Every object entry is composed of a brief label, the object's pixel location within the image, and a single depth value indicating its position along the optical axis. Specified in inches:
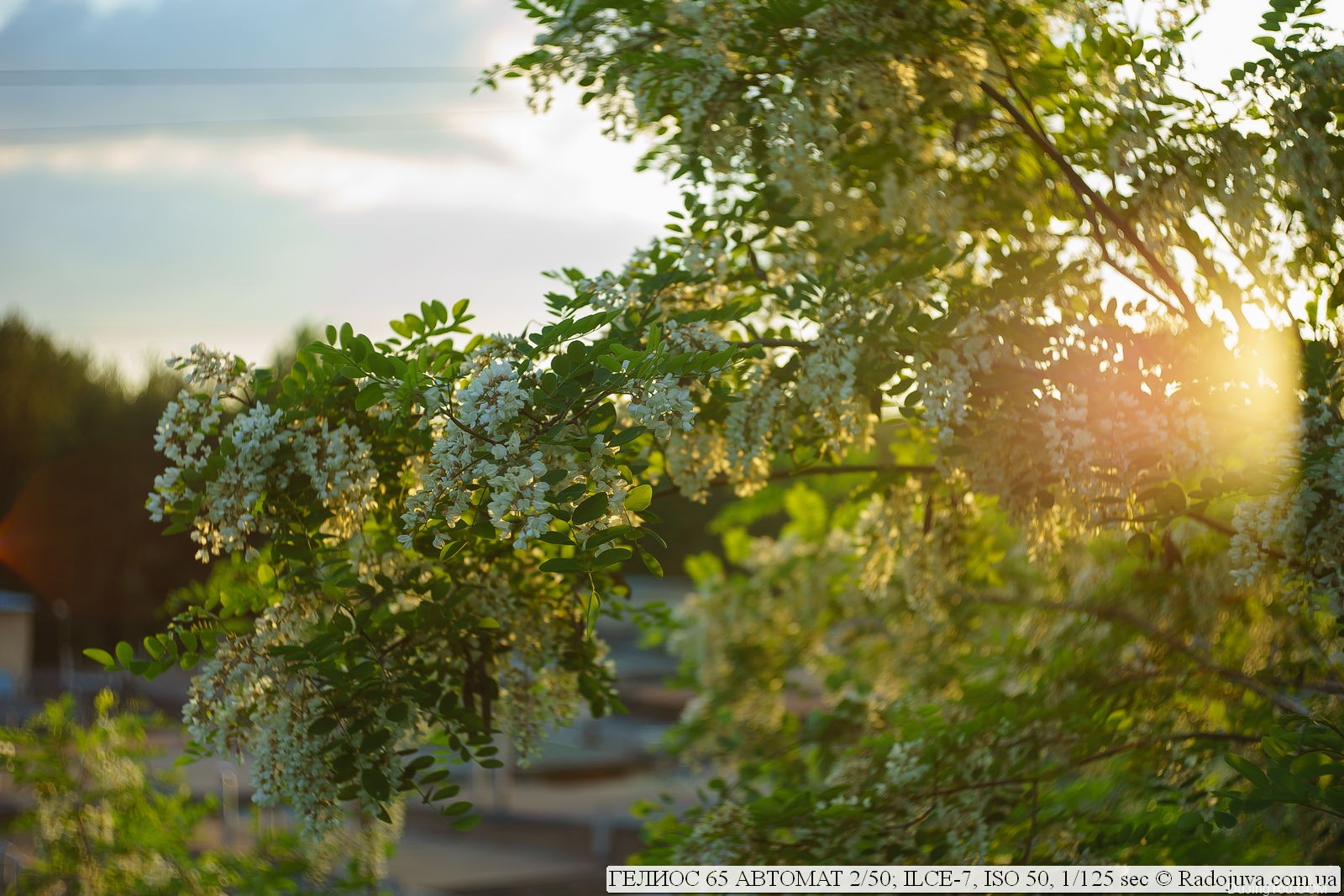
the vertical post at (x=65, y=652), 1285.7
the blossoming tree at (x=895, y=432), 125.6
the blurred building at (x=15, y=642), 1296.8
